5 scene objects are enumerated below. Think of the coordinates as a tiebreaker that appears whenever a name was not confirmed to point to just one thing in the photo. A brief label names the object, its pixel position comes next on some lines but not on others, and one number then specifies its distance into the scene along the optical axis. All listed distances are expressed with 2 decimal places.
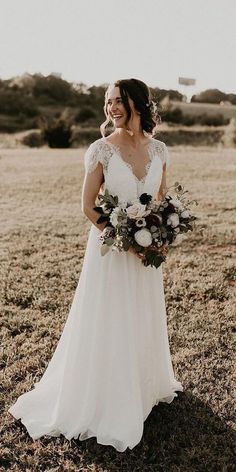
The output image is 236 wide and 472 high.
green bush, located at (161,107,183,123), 38.38
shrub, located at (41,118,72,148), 24.98
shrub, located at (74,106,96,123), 37.72
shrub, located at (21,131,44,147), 26.93
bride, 3.70
